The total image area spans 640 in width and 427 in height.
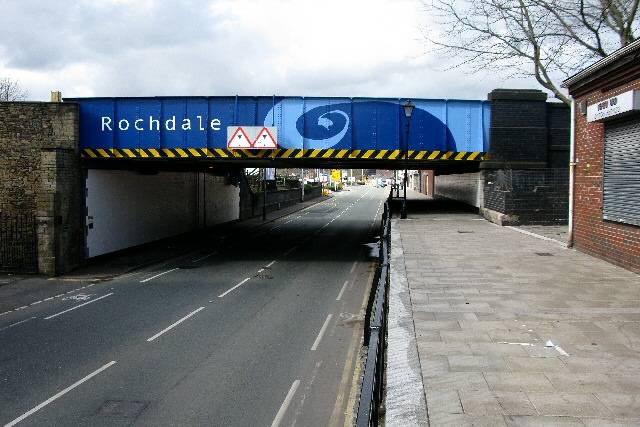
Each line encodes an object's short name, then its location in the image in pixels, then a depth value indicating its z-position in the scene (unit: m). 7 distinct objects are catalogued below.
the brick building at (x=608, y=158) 11.96
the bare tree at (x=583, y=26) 20.47
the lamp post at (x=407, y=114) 22.14
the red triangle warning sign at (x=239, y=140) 22.41
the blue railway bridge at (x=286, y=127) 22.77
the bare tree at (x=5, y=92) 61.75
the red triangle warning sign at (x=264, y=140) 22.41
